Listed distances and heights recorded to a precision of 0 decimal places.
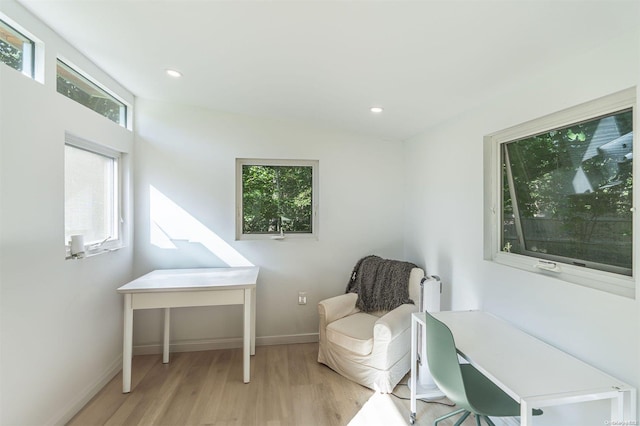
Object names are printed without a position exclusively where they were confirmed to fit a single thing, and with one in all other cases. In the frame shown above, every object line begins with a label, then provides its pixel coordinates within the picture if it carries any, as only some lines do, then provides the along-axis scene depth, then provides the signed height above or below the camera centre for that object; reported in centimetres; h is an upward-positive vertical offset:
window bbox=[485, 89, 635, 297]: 140 +10
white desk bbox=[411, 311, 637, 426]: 116 -72
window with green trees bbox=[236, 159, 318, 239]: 318 +15
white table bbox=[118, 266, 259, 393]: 223 -64
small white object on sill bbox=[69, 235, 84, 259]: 203 -25
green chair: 146 -93
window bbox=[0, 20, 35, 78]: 157 +91
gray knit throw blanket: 272 -69
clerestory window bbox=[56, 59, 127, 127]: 201 +91
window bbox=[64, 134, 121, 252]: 212 +15
